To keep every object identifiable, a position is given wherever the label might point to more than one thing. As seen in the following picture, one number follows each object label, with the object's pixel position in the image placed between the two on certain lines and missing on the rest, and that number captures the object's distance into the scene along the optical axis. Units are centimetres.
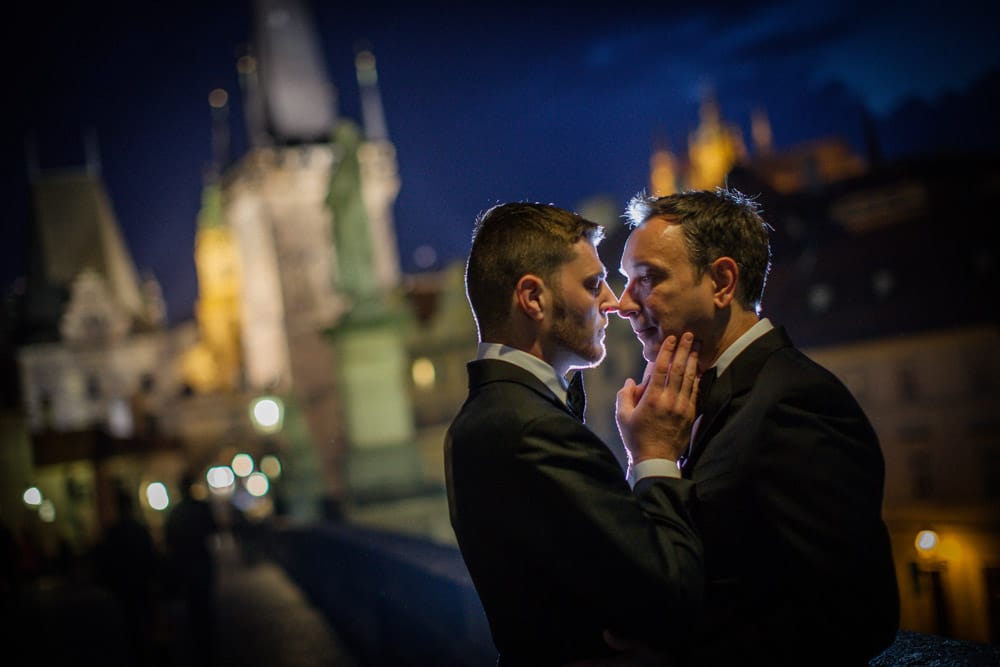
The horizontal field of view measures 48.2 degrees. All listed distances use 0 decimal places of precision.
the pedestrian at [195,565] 873
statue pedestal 1284
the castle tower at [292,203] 6294
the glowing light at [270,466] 4879
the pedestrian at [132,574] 846
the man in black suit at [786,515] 229
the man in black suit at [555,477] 217
